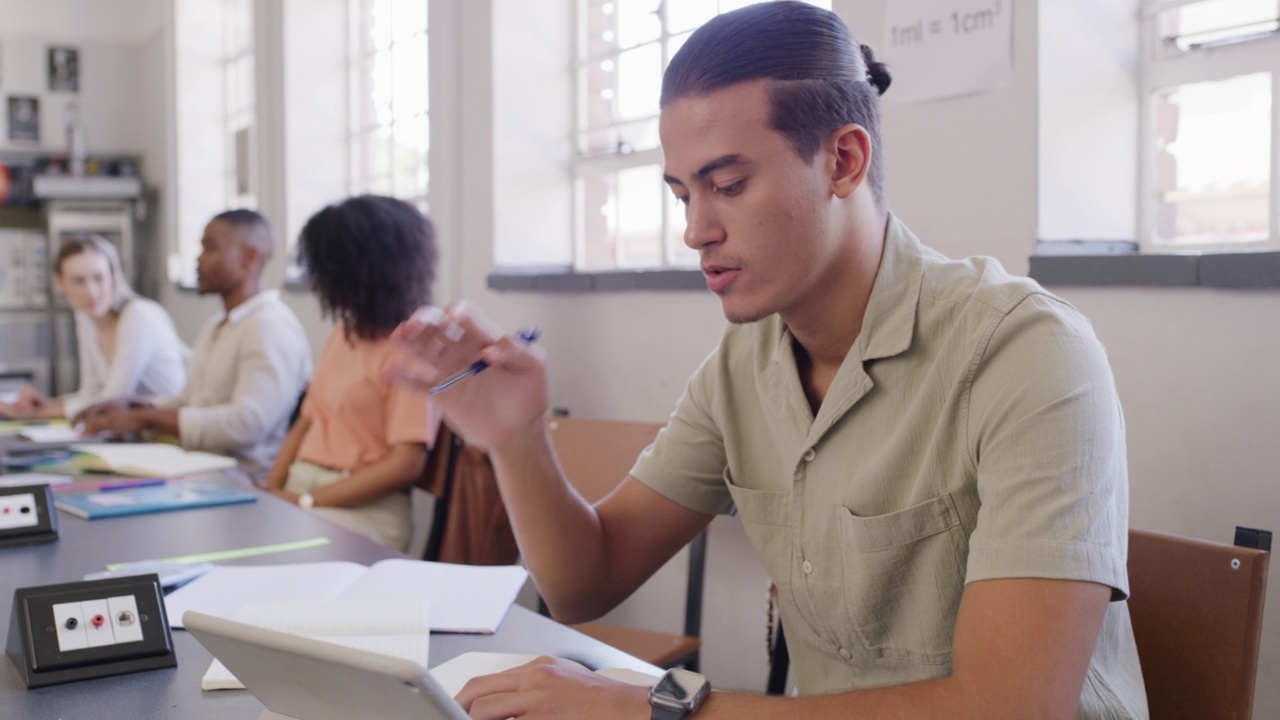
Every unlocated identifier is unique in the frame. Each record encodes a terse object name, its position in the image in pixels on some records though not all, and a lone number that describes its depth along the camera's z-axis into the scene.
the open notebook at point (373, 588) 1.35
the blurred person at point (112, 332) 4.09
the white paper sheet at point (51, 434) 3.12
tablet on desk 0.73
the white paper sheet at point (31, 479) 2.35
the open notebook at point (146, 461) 2.45
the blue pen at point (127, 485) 2.23
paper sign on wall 1.85
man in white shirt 3.17
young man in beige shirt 0.98
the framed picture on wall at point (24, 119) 7.41
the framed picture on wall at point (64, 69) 7.54
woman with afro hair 2.52
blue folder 2.01
